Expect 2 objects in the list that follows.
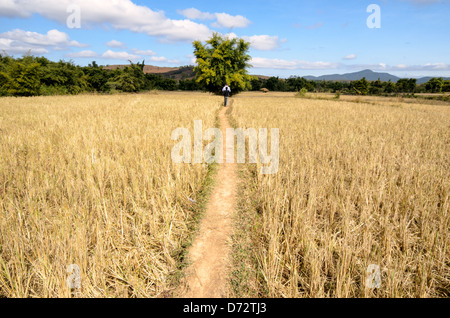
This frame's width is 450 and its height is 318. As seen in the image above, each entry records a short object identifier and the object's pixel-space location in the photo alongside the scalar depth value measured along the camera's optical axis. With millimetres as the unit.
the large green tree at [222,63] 40188
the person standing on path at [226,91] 17898
